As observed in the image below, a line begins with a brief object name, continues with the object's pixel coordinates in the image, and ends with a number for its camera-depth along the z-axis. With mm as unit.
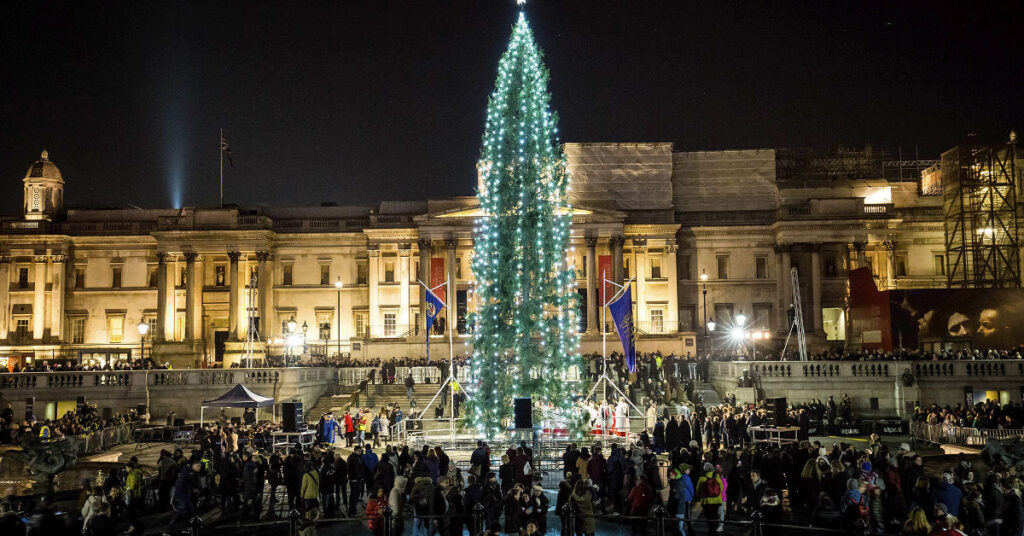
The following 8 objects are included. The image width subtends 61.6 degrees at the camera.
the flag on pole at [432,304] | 30031
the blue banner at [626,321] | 26578
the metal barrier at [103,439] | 28820
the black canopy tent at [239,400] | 29094
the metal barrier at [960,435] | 27562
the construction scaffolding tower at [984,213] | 52156
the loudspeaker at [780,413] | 27312
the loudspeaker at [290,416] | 26844
